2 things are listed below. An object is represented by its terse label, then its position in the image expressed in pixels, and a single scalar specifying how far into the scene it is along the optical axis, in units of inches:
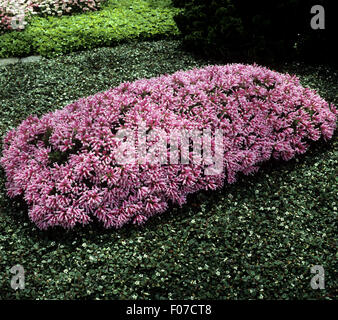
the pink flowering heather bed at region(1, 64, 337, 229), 139.6
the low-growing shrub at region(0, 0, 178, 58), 293.4
